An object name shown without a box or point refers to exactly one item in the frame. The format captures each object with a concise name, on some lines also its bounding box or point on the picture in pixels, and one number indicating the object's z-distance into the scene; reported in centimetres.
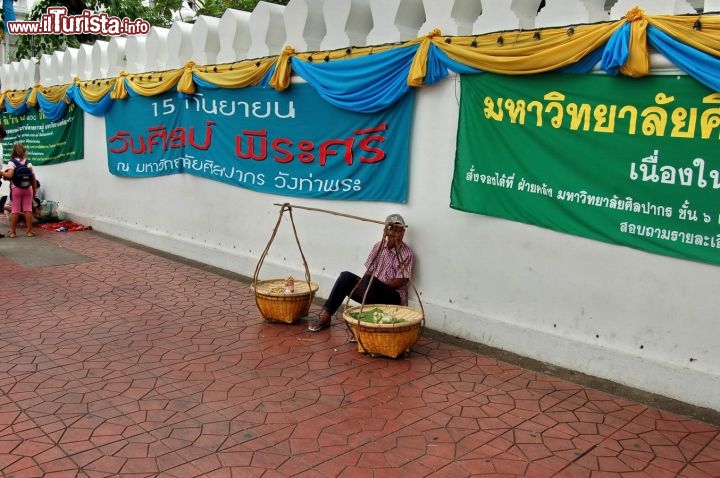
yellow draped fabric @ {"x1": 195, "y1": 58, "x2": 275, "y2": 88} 704
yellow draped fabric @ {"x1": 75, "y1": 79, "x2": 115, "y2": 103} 972
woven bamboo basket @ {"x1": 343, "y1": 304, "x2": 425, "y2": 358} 483
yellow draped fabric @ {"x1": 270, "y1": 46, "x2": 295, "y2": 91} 671
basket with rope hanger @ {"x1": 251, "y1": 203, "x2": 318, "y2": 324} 571
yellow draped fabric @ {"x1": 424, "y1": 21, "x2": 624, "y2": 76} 433
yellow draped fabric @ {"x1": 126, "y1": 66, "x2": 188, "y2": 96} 829
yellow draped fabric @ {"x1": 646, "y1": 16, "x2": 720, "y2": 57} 380
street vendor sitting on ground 558
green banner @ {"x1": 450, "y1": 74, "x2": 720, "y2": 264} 404
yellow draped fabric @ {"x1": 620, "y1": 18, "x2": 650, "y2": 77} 408
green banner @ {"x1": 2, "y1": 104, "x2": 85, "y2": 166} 1095
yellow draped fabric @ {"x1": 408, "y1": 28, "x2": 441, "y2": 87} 534
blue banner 598
